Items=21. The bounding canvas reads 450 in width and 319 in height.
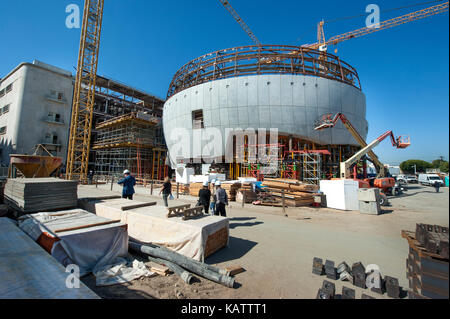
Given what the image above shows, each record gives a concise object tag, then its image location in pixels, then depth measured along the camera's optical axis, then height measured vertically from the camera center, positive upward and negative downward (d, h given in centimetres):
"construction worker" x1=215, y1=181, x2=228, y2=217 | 662 -89
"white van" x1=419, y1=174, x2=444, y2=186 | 2532 -14
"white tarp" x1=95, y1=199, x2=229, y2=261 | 412 -124
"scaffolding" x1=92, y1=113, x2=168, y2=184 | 2806 +433
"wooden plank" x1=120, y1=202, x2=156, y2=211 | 547 -95
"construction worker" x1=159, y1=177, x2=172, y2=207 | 768 -59
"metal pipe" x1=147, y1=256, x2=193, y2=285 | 339 -179
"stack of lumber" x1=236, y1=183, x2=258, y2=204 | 1243 -127
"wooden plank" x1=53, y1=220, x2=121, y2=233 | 362 -107
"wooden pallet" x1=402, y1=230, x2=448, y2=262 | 189 -78
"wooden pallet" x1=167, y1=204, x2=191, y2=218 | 470 -94
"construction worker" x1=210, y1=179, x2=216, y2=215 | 731 -121
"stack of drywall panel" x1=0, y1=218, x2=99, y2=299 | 220 -133
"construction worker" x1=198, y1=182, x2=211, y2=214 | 658 -79
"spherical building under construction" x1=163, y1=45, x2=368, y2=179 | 2214 +882
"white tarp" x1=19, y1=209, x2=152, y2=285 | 340 -139
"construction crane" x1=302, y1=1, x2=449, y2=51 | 3322 +3063
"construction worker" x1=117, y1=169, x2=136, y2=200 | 738 -47
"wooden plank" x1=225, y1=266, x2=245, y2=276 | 359 -178
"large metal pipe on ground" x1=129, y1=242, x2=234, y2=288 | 333 -171
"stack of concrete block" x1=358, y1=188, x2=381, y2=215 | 988 -125
